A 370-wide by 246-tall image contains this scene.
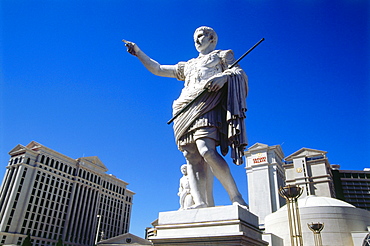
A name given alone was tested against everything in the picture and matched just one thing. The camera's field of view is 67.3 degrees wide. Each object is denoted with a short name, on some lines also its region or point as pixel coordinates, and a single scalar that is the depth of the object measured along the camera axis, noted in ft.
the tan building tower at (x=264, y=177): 252.83
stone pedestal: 11.86
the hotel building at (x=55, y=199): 212.43
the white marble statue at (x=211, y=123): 14.51
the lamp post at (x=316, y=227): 69.12
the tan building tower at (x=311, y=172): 236.63
